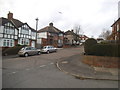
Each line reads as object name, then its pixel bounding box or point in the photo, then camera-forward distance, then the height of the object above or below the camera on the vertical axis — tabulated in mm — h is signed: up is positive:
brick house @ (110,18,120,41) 20869 +3947
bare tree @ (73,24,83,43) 38801 +5999
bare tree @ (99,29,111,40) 42573 +5697
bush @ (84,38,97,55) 9550 +55
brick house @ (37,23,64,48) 30129 +3296
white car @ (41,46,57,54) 17171 -942
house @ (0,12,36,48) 18964 +2750
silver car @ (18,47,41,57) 14038 -1175
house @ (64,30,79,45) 38197 +3240
